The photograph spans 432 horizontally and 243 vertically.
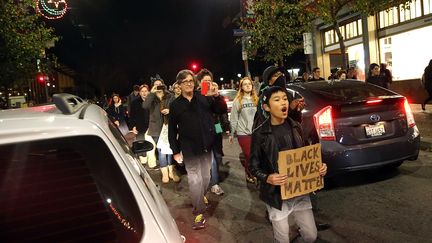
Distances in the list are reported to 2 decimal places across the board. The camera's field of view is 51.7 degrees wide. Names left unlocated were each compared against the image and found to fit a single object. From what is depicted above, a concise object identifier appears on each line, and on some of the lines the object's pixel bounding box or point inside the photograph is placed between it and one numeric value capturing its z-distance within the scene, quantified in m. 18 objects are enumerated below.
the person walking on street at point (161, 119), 7.79
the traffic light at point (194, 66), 20.22
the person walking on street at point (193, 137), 5.37
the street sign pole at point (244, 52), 17.92
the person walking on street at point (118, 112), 10.66
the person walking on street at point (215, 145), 6.40
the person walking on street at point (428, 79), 12.91
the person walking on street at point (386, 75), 12.33
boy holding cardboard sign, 3.57
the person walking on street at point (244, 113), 6.54
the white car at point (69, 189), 1.83
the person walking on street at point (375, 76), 11.27
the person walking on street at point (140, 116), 8.93
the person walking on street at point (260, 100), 4.82
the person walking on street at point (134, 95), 9.20
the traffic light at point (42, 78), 24.21
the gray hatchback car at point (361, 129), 5.84
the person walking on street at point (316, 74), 11.70
